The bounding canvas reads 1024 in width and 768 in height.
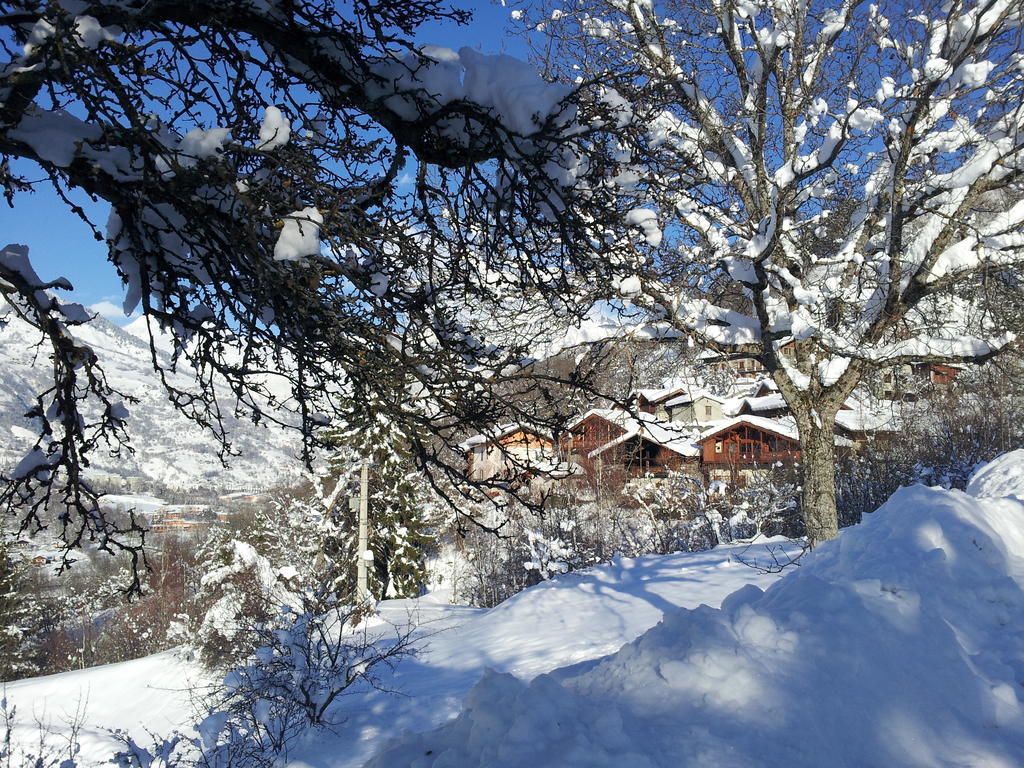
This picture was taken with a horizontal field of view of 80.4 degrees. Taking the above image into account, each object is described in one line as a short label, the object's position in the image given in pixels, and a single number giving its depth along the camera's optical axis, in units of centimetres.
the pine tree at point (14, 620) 2714
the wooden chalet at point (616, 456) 2178
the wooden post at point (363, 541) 1968
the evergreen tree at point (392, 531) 2100
